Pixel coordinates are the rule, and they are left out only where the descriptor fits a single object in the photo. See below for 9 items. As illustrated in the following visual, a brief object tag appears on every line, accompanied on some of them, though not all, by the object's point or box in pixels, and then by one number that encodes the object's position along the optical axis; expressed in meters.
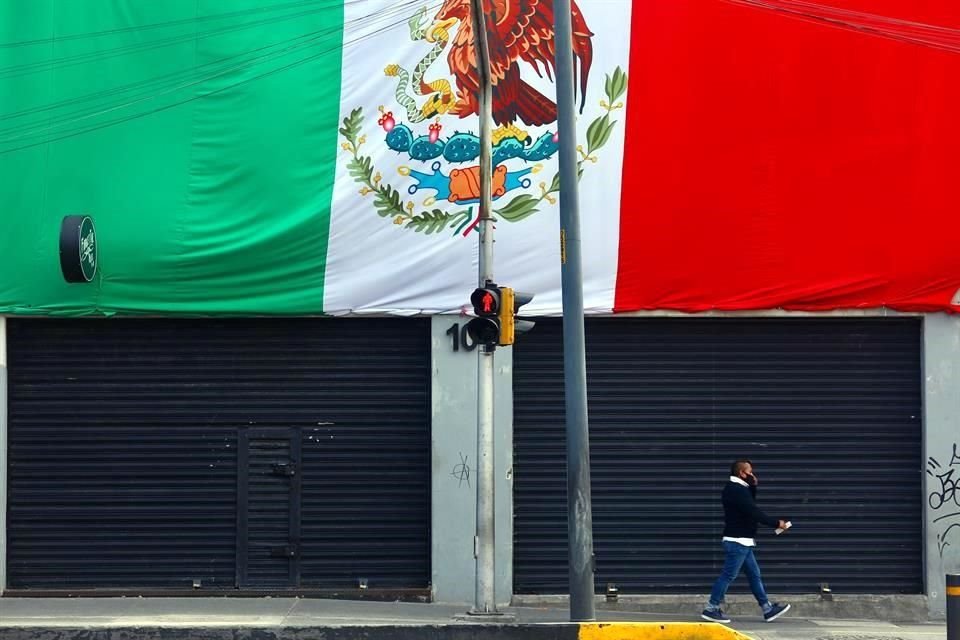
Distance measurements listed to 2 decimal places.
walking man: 14.94
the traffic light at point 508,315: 13.89
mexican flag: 15.98
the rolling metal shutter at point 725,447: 16.36
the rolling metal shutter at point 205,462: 16.25
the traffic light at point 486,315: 13.87
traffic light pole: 14.44
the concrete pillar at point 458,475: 16.06
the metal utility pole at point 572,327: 13.56
